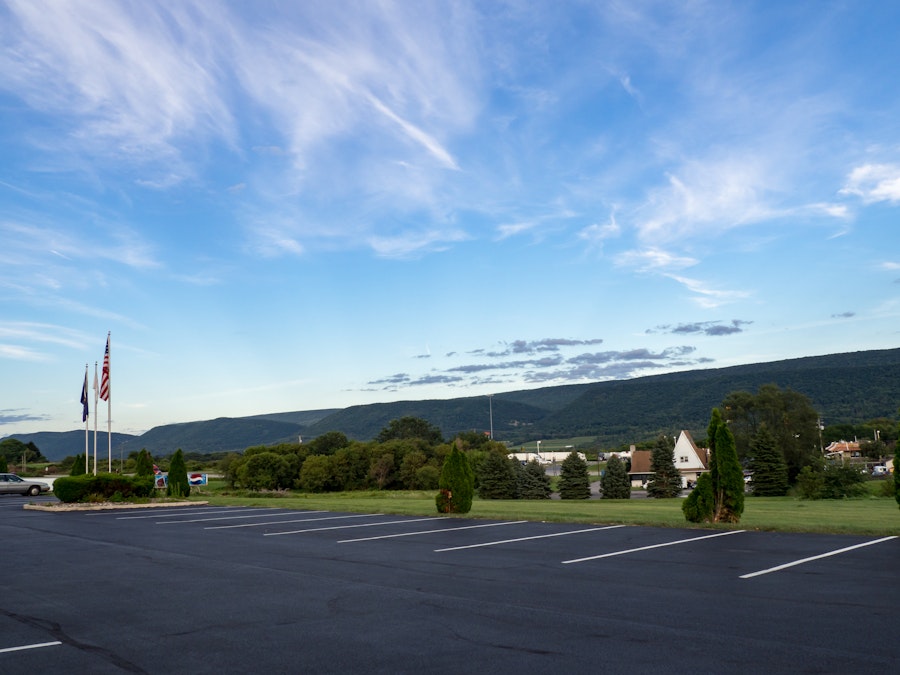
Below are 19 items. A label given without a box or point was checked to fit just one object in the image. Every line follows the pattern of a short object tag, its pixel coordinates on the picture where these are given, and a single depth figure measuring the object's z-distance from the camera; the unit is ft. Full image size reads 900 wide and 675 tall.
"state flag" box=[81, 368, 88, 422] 110.32
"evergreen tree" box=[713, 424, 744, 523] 50.67
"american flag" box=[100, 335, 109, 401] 99.55
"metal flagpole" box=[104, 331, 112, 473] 99.91
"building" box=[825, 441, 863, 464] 400.47
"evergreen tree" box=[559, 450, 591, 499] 202.39
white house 281.13
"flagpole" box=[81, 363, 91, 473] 110.03
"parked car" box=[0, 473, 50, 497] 137.28
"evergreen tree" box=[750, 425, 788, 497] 189.26
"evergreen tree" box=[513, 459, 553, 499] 207.62
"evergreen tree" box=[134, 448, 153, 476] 122.93
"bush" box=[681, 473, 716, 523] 51.26
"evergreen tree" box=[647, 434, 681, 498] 210.59
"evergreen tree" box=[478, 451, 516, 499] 213.05
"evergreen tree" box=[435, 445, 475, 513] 67.46
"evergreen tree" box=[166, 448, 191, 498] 111.96
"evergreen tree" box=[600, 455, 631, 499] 203.32
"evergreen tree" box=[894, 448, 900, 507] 45.53
